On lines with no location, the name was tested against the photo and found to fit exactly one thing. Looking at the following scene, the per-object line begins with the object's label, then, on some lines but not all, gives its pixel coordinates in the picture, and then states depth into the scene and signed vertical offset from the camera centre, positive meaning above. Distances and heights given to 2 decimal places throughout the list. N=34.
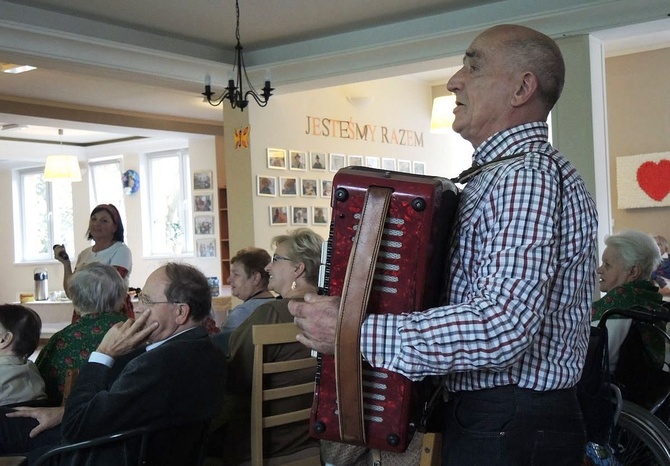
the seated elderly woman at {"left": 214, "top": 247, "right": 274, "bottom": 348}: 4.05 -0.19
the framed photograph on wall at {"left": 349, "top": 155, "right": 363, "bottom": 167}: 8.91 +0.82
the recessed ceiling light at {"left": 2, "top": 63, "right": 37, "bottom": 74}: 7.05 +1.57
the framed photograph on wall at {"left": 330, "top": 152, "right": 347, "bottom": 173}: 8.62 +0.80
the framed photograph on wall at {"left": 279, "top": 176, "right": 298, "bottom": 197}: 7.93 +0.50
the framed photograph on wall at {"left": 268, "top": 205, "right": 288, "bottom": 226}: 7.82 +0.22
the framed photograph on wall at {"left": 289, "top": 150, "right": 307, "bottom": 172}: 8.10 +0.77
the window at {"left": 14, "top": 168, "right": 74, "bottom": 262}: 14.55 +0.54
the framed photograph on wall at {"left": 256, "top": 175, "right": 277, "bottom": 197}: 7.67 +0.50
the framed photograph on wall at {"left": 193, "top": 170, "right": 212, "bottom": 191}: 11.77 +0.87
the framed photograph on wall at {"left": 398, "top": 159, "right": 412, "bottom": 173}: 9.50 +0.80
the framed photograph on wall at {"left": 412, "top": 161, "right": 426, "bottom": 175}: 9.67 +0.78
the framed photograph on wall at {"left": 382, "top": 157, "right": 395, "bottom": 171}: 9.26 +0.81
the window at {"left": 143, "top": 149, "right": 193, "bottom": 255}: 12.80 +0.61
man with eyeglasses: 2.20 -0.39
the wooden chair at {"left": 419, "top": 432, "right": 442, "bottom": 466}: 1.56 -0.42
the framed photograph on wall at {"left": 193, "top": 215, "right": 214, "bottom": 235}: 11.84 +0.23
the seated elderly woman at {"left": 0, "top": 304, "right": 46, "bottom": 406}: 2.74 -0.38
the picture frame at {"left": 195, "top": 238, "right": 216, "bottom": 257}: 11.78 -0.10
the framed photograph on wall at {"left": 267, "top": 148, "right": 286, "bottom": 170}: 7.80 +0.76
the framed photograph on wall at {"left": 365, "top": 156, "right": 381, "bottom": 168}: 9.05 +0.82
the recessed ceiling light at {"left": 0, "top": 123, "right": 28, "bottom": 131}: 11.03 +1.65
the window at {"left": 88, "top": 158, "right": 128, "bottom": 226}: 13.48 +1.02
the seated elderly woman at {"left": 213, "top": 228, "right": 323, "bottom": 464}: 2.85 -0.56
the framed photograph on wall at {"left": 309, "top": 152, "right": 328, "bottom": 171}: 8.39 +0.78
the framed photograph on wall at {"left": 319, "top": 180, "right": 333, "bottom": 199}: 8.56 +0.50
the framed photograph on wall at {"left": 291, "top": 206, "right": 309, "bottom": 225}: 8.16 +0.22
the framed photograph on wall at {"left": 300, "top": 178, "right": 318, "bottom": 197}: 8.30 +0.51
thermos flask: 11.04 -0.55
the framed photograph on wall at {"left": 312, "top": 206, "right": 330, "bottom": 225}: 8.52 +0.21
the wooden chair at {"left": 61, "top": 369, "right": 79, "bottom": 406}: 2.66 -0.45
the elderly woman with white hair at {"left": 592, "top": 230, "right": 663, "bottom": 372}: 3.38 -0.20
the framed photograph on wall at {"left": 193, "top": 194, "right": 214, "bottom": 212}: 11.83 +0.54
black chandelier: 5.68 +1.05
